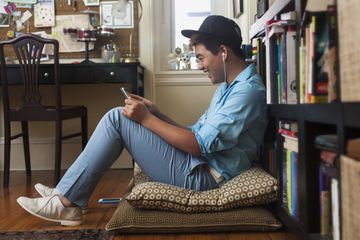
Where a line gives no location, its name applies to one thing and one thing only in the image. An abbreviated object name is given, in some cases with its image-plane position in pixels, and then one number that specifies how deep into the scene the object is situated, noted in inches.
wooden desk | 116.4
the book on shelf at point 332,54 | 38.5
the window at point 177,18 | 141.6
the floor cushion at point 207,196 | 62.6
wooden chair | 106.3
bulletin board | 134.6
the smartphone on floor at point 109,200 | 83.0
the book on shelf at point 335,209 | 41.2
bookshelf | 36.1
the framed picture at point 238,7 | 115.6
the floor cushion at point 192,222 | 61.4
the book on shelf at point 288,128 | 55.3
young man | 63.7
